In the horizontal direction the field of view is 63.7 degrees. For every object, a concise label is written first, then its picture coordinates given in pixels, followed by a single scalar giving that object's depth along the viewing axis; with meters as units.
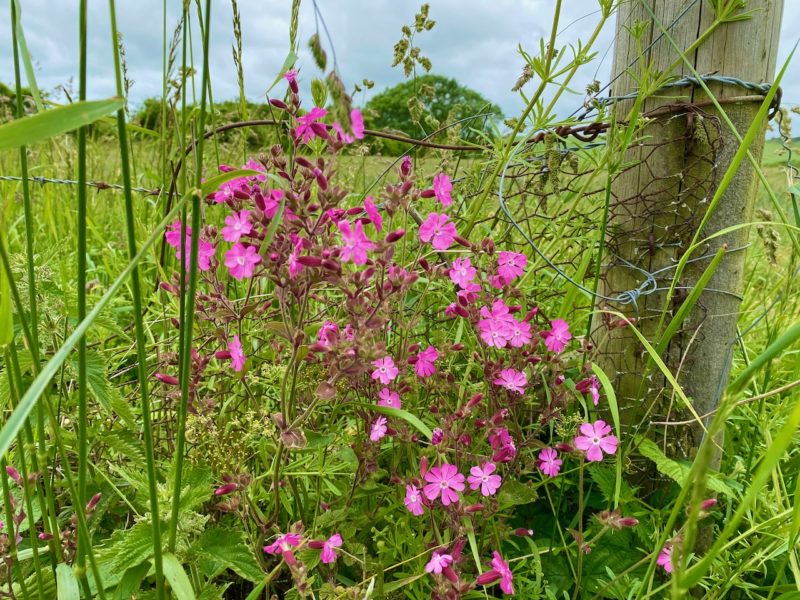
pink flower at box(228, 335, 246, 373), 0.36
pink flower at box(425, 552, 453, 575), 0.35
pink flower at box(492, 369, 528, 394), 0.40
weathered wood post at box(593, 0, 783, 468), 0.48
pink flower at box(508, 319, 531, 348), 0.40
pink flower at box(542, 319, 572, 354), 0.42
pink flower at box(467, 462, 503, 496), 0.38
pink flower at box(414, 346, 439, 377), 0.41
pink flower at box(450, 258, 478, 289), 0.40
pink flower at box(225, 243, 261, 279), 0.32
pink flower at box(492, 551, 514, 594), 0.37
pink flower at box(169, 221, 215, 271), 0.34
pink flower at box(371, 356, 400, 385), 0.37
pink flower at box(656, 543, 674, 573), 0.38
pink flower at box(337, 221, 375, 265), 0.32
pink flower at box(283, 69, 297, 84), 0.35
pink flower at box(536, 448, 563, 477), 0.42
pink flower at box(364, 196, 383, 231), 0.33
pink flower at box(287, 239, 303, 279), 0.31
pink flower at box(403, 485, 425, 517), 0.37
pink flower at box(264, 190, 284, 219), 0.33
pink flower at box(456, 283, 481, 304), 0.40
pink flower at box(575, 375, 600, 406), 0.43
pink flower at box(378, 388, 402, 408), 0.39
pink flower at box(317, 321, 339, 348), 0.30
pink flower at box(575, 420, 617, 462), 0.40
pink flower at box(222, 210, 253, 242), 0.32
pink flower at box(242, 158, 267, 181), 0.37
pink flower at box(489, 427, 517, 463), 0.38
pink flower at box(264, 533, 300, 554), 0.33
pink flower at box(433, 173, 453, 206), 0.39
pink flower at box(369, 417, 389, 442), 0.38
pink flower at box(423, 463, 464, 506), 0.36
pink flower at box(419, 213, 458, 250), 0.38
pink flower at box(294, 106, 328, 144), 0.34
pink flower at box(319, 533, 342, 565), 0.35
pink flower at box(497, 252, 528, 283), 0.43
